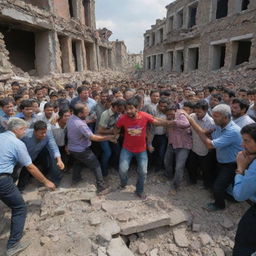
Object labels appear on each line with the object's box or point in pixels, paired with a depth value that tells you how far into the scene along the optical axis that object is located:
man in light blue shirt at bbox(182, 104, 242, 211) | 3.00
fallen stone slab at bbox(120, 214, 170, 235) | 3.02
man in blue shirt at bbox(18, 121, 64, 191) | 3.33
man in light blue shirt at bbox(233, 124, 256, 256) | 1.90
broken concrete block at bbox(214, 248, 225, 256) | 2.91
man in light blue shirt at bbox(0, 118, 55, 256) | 2.51
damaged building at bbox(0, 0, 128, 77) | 9.73
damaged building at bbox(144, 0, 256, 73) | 12.15
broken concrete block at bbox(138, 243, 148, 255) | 2.94
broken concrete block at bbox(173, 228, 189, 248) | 3.02
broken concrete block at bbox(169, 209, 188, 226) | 3.24
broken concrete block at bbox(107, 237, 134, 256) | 2.64
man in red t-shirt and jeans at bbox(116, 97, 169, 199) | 3.38
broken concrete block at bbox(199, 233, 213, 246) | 3.04
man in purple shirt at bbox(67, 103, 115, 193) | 3.47
